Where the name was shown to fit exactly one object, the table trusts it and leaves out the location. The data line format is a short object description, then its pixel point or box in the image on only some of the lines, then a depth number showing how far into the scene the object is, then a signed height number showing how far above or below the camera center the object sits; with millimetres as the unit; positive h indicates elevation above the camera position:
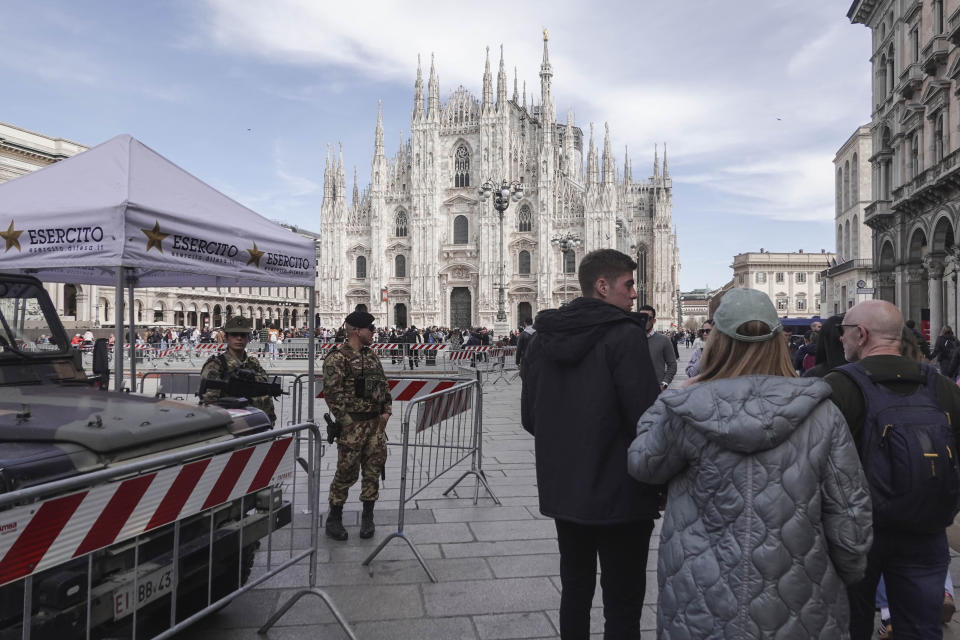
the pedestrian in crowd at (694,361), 6518 -330
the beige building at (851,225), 41156 +6881
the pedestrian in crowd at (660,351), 7809 -249
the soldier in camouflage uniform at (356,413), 4938 -622
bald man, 2516 -816
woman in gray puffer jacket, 1922 -530
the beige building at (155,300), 37031 +2340
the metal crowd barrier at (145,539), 2180 -879
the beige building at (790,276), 67375 +5310
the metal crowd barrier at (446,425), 4461 -878
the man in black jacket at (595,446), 2545 -448
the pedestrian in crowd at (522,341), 13752 -255
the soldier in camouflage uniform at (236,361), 5049 -246
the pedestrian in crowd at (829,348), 3990 -111
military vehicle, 2436 -563
